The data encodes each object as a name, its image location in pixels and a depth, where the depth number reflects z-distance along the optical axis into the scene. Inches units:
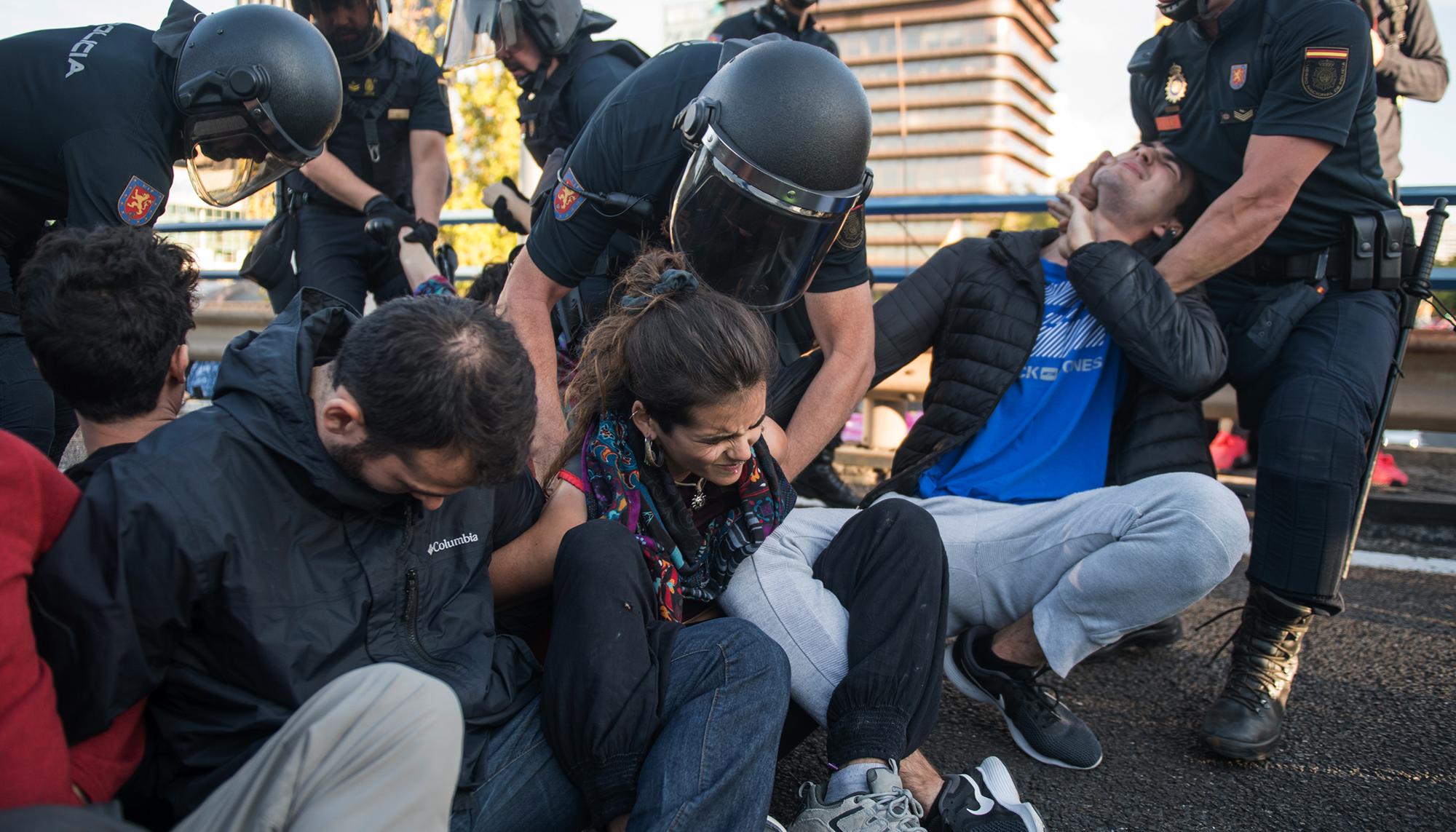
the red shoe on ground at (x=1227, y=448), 222.1
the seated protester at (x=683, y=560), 60.5
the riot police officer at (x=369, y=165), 134.3
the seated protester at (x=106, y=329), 60.8
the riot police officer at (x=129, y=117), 85.0
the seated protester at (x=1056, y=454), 80.4
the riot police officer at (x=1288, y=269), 89.3
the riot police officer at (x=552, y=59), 122.2
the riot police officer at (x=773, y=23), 154.3
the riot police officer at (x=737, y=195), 81.7
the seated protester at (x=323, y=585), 47.9
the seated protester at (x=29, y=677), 43.3
